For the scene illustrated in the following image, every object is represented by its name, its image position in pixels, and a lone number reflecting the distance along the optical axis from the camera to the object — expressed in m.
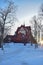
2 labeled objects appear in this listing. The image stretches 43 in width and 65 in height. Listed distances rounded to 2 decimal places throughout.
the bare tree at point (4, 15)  13.79
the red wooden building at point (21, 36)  25.11
